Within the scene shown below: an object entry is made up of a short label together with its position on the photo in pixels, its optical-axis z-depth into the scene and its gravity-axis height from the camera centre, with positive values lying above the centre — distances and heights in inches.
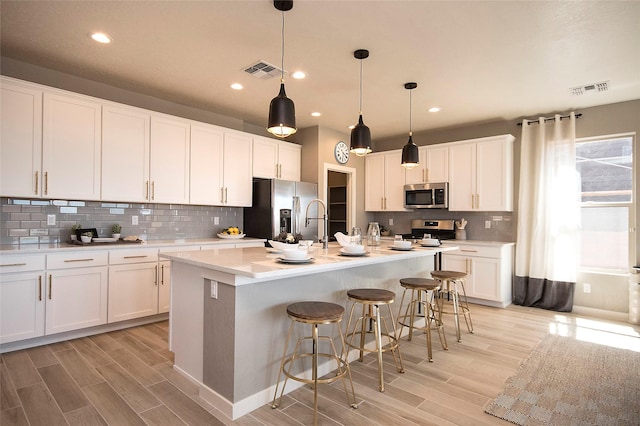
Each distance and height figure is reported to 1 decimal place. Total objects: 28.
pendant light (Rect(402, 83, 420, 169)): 148.8 +26.7
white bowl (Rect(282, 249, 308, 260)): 85.2 -9.4
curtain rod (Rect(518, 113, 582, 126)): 183.9 +54.3
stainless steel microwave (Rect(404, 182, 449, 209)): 216.7 +13.9
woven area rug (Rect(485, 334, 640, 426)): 84.0 -48.7
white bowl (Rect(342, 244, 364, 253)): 105.2 -9.7
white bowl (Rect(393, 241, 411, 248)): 127.5 -10.2
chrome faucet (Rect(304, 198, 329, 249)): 122.6 -8.1
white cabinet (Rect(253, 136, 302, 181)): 204.8 +35.7
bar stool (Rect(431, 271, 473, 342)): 134.7 -24.6
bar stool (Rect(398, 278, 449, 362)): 117.8 -31.6
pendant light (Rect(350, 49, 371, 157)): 125.4 +28.7
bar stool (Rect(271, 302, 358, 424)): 80.4 -24.1
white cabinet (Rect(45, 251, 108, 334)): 125.5 -28.6
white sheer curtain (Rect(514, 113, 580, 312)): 181.0 +0.7
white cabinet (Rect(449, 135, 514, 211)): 196.1 +25.3
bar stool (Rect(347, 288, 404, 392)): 96.1 -27.9
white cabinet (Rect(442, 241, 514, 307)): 188.1 -29.7
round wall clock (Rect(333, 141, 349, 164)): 233.7 +44.2
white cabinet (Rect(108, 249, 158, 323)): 140.2 -28.7
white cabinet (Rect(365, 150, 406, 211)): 241.0 +25.3
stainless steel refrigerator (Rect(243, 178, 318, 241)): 193.2 +4.2
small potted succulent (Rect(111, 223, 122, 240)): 155.0 -6.5
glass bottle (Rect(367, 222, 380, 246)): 122.4 -6.9
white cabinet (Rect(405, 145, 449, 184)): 218.2 +33.1
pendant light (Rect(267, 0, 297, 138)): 95.3 +29.5
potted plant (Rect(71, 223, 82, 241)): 143.1 -6.2
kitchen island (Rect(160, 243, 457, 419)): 82.7 -25.7
